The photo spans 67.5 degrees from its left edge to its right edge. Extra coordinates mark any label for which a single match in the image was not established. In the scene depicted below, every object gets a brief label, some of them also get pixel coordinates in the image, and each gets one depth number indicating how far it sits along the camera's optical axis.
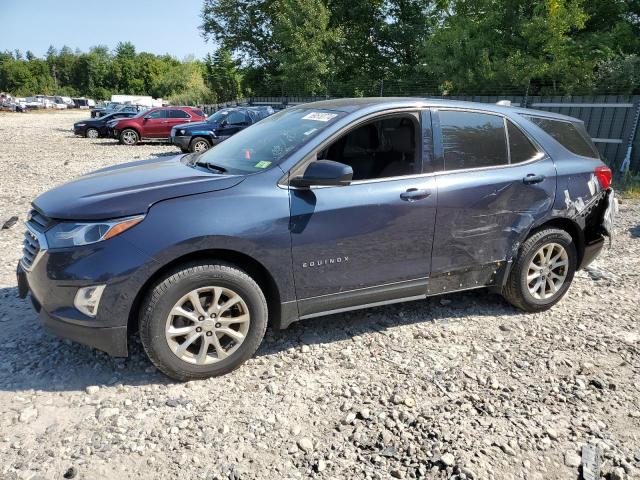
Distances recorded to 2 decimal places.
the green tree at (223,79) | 43.81
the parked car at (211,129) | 14.78
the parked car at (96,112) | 31.52
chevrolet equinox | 2.81
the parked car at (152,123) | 19.59
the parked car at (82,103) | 92.00
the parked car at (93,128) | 22.19
